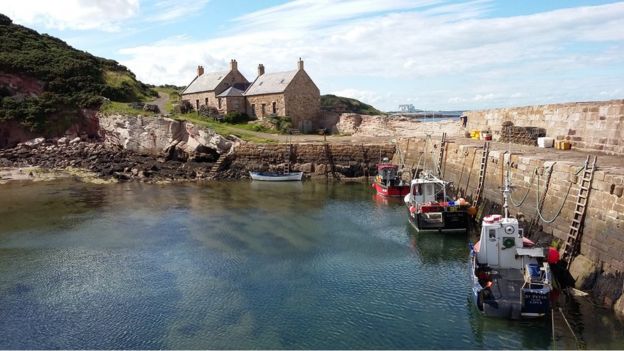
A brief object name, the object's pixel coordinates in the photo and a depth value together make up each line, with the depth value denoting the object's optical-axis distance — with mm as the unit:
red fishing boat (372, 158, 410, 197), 30656
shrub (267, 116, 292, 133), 46809
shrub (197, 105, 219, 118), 50125
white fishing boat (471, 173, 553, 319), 13141
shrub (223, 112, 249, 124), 49469
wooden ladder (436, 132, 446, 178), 32128
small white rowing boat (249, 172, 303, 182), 37812
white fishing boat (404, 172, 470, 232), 22016
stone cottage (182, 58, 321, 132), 48312
